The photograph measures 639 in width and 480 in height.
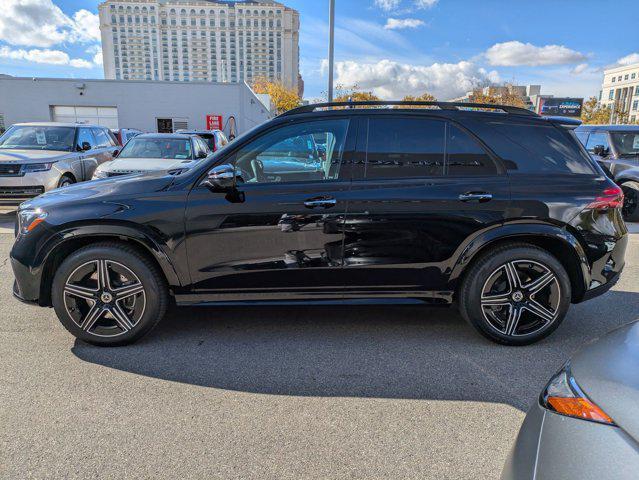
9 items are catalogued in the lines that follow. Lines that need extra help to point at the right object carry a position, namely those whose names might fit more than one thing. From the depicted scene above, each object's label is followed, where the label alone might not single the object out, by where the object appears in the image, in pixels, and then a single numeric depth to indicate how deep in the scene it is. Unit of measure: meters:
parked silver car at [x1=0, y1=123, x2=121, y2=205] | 8.66
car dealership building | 33.97
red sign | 34.00
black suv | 3.43
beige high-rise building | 157.62
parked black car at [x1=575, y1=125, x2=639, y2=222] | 9.47
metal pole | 12.61
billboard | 64.69
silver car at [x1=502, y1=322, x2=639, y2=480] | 1.28
